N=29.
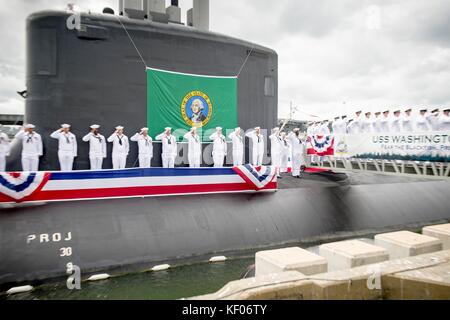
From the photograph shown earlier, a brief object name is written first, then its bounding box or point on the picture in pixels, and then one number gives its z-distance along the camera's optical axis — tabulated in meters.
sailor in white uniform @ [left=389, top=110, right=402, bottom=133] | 10.02
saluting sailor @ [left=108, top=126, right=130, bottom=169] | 7.81
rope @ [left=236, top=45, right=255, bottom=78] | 9.09
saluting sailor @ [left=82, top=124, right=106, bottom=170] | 7.41
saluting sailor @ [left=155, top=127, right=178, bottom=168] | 8.53
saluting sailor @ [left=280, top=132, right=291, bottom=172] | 11.73
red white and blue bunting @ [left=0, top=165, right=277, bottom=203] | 5.88
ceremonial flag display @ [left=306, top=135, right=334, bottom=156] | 10.45
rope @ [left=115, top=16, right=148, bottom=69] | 7.24
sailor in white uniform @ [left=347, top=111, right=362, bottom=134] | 11.33
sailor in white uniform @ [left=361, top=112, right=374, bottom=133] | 10.93
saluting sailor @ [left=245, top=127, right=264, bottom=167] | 9.80
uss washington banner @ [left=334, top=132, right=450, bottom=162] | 7.65
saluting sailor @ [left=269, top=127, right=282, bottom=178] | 10.84
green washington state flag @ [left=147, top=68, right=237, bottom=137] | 7.97
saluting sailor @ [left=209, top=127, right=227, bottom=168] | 9.29
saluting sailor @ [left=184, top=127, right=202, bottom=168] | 8.90
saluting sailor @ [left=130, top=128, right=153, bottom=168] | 8.21
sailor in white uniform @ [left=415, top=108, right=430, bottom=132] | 8.94
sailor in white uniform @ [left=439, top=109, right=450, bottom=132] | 8.44
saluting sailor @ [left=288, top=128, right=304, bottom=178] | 10.84
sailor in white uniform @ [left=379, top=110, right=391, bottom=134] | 10.46
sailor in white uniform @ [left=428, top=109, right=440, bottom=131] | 8.63
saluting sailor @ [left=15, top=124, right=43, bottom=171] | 7.35
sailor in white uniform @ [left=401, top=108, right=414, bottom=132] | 9.57
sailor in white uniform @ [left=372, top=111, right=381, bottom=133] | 10.63
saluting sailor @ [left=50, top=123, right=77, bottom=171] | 7.08
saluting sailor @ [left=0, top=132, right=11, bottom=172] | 8.16
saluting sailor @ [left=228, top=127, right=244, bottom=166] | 9.52
